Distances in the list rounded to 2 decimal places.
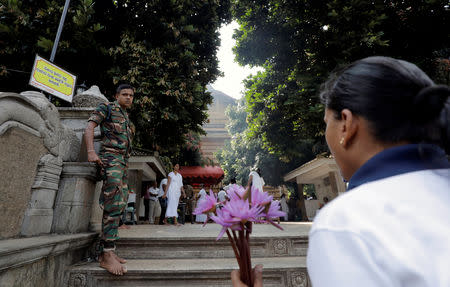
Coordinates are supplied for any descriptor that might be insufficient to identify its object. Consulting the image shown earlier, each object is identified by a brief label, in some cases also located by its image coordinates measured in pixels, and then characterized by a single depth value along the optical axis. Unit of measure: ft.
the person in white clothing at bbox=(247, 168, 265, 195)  22.82
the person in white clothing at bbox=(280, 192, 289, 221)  52.75
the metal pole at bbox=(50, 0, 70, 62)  15.53
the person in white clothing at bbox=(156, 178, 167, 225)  26.93
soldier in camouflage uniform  8.46
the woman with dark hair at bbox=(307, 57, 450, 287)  1.38
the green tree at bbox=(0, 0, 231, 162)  20.81
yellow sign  11.44
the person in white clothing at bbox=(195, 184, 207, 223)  32.81
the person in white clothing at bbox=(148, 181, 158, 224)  34.50
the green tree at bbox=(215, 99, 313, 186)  59.72
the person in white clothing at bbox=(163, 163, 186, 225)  22.13
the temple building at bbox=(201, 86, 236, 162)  97.55
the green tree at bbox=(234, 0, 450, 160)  22.12
